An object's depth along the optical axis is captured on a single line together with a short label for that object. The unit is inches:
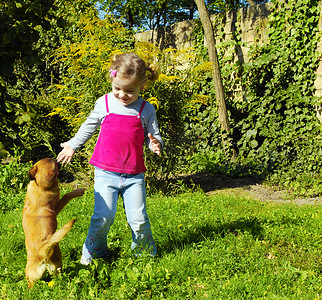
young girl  107.6
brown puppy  92.4
